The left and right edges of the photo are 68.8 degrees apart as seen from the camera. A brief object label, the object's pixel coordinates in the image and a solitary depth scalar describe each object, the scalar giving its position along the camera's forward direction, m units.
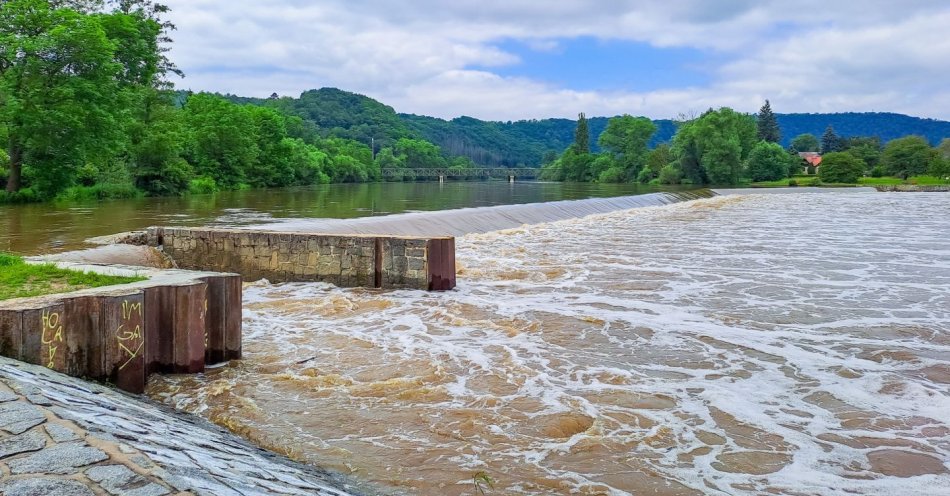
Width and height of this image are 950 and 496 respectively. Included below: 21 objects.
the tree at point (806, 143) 172.82
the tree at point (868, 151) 115.75
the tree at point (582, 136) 140.25
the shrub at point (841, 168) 92.88
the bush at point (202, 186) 48.97
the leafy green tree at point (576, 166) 130.25
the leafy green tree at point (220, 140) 57.91
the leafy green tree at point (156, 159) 43.59
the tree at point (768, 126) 148.12
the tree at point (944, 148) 105.83
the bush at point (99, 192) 35.44
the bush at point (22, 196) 31.09
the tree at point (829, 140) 148.62
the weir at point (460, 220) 20.73
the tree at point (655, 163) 106.38
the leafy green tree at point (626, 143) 116.94
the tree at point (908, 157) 96.38
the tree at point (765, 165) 101.06
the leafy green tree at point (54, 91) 31.36
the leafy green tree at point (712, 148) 89.56
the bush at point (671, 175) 94.19
